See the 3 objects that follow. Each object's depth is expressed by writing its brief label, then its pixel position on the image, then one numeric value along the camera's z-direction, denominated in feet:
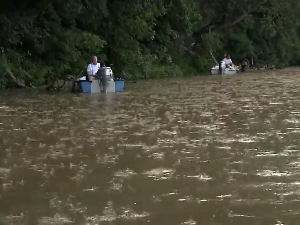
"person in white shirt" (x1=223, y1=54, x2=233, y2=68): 151.02
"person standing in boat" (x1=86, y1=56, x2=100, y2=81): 90.12
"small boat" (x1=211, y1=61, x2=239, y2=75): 149.38
